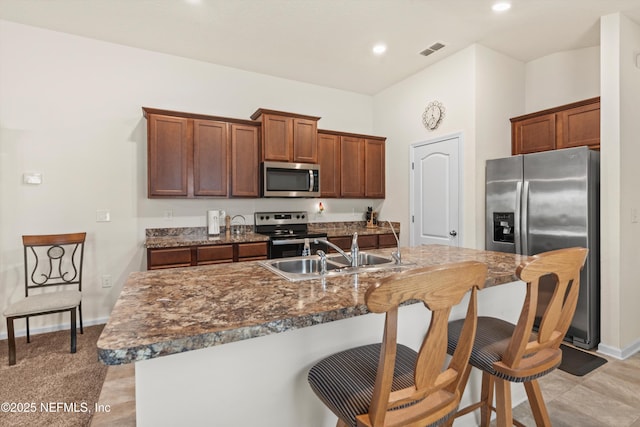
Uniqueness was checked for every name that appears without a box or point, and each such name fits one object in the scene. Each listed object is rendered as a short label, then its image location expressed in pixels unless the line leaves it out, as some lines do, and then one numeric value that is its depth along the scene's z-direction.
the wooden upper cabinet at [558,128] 3.19
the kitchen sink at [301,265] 2.00
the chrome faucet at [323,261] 1.63
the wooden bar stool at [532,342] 1.19
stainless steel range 3.69
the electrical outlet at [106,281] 3.50
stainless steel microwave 3.89
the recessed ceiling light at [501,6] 2.83
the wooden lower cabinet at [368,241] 4.15
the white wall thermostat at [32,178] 3.17
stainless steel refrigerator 2.82
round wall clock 3.95
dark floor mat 2.50
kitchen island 0.90
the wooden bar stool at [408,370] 0.83
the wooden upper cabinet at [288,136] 3.87
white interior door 3.80
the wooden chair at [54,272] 2.73
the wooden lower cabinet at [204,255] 3.17
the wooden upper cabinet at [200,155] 3.42
